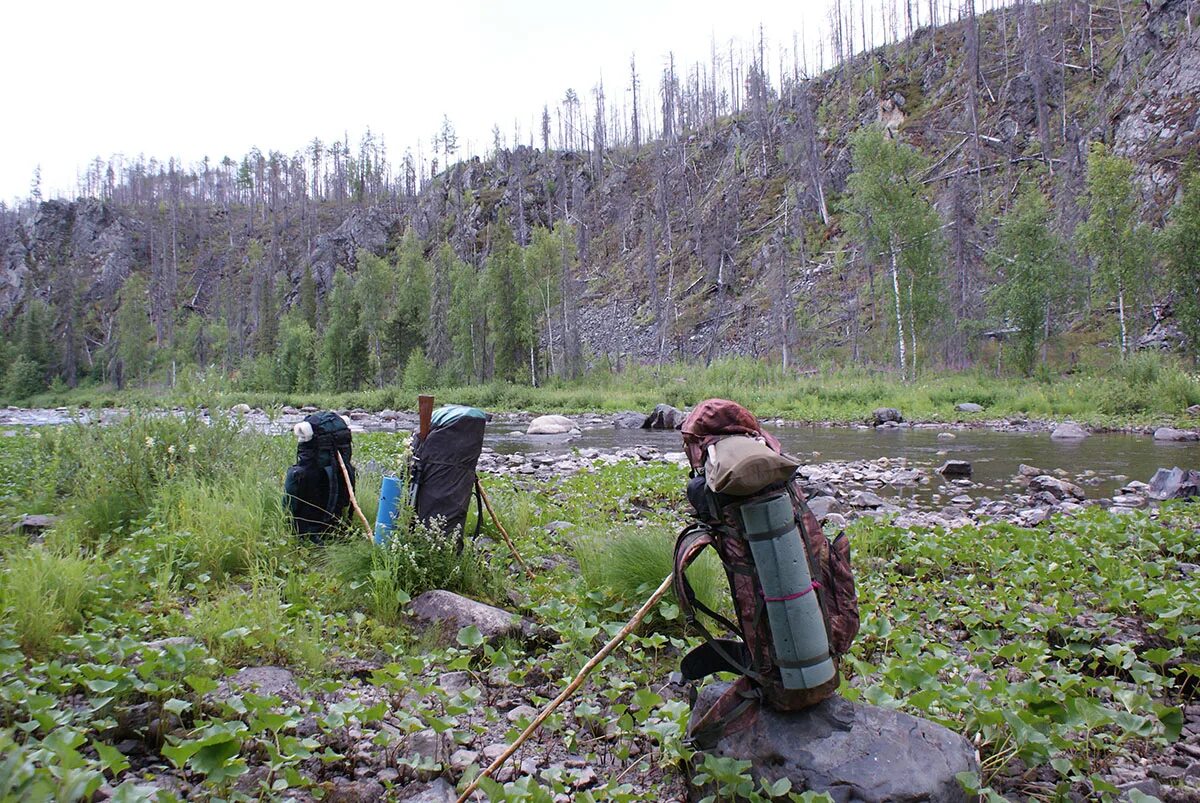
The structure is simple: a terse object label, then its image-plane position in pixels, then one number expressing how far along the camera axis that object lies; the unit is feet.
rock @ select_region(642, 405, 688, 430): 82.79
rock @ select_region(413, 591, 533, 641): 13.05
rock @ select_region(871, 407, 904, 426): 78.84
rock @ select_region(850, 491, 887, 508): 30.30
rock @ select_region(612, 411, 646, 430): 84.74
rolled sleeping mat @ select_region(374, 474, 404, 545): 16.17
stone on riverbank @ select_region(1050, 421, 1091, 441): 59.41
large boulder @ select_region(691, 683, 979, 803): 7.63
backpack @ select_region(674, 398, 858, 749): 7.95
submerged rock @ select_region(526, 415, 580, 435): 80.23
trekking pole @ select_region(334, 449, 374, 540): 16.82
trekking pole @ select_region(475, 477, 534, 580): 17.54
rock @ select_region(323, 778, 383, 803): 8.09
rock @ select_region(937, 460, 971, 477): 39.96
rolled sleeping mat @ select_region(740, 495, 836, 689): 7.93
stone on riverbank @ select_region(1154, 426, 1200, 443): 54.29
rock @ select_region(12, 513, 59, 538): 18.15
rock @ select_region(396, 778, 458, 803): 8.39
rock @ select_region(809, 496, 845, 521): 27.18
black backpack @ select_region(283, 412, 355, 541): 18.21
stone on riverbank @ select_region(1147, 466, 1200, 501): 29.32
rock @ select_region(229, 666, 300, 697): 10.14
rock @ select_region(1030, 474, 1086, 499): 32.50
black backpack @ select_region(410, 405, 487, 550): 16.28
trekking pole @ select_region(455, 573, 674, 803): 8.07
